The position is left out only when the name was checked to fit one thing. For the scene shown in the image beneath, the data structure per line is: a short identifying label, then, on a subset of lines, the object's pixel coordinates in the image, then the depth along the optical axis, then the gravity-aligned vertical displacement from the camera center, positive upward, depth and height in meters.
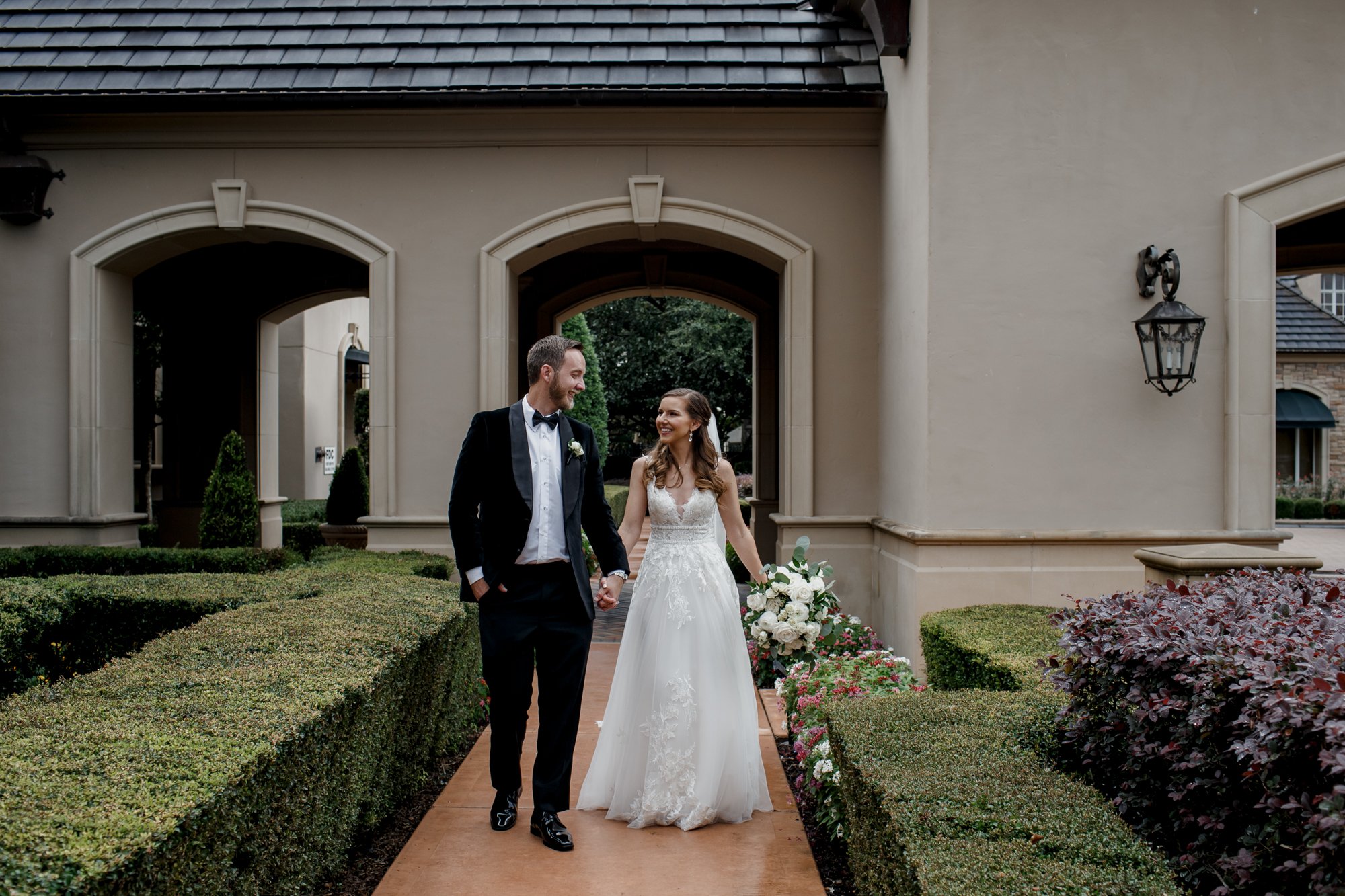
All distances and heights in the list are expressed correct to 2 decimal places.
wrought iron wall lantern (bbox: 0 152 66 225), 8.70 +2.16
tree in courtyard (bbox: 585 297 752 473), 27.38 +2.50
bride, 4.61 -1.06
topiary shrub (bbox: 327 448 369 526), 14.56 -0.76
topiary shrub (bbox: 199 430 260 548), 8.96 -0.56
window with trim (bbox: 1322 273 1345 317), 33.91 +4.79
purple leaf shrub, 2.26 -0.75
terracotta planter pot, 14.17 -1.33
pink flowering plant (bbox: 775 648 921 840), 4.44 -1.38
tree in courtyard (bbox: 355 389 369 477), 18.36 +0.43
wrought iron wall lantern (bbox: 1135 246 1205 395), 6.68 +0.68
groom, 4.31 -0.55
